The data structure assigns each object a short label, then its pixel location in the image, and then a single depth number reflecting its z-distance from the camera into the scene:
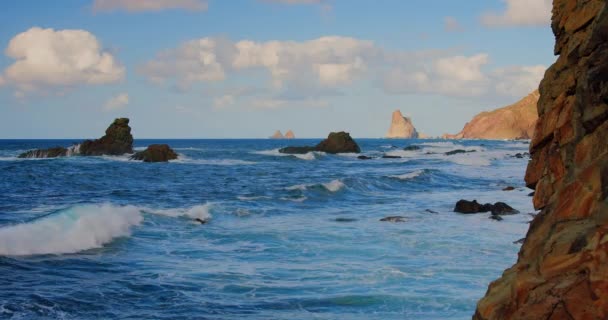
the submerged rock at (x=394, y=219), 25.25
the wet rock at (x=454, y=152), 101.06
